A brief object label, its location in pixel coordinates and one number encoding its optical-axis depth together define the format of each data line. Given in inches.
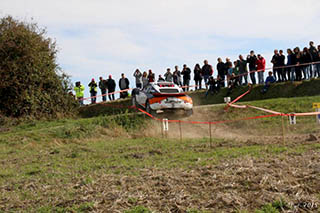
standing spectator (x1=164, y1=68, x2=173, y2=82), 1097.4
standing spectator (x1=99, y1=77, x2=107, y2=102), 1174.7
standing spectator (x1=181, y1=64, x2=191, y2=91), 1063.5
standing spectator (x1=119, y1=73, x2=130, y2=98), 1155.8
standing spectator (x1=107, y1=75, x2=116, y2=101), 1155.9
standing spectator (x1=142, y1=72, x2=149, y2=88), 1068.2
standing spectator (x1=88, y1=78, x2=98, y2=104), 1163.9
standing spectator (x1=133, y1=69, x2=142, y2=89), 1116.5
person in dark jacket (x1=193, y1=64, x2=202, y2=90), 1059.1
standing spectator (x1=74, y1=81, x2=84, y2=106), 1125.6
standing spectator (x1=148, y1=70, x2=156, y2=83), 1113.4
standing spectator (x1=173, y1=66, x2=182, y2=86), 1093.1
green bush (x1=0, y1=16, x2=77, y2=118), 893.8
